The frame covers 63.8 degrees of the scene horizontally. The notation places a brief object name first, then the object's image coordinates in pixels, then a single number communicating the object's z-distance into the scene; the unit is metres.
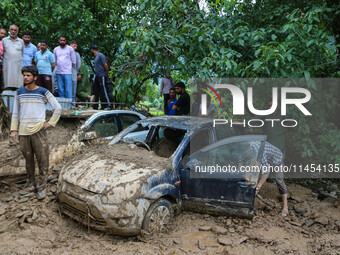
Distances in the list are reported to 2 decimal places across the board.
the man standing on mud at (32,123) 4.51
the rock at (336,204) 5.10
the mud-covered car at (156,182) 3.61
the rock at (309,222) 4.48
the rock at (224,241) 3.85
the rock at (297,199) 5.25
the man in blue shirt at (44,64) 7.45
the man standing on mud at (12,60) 6.99
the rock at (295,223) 4.43
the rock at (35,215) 4.09
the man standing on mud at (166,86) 9.29
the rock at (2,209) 4.21
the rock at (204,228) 4.18
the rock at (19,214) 4.13
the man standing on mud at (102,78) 8.05
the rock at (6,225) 3.87
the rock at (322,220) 4.47
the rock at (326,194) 5.60
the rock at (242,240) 3.89
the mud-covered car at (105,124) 5.58
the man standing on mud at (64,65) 7.54
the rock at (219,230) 4.09
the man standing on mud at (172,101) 7.86
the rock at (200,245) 3.76
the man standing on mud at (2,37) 7.07
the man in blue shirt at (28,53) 7.33
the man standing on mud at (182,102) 7.07
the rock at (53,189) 4.79
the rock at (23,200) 4.51
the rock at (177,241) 3.80
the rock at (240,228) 4.18
